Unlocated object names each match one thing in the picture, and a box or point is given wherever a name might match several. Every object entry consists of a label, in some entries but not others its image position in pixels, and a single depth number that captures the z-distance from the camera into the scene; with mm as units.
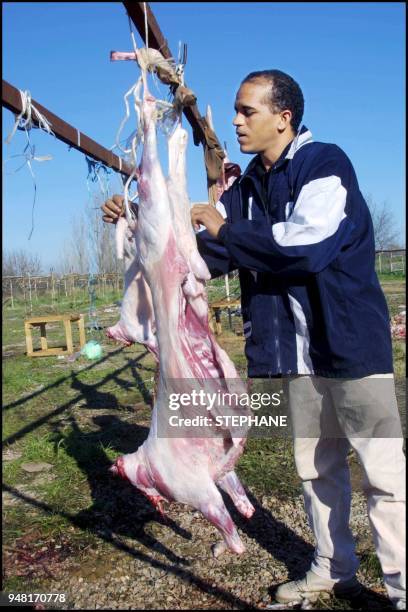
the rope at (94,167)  2996
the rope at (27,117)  2250
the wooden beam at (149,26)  2340
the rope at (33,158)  2336
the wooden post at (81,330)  11797
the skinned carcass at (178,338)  2410
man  2295
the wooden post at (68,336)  11612
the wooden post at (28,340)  11610
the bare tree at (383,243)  43788
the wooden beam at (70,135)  2176
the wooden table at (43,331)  11492
